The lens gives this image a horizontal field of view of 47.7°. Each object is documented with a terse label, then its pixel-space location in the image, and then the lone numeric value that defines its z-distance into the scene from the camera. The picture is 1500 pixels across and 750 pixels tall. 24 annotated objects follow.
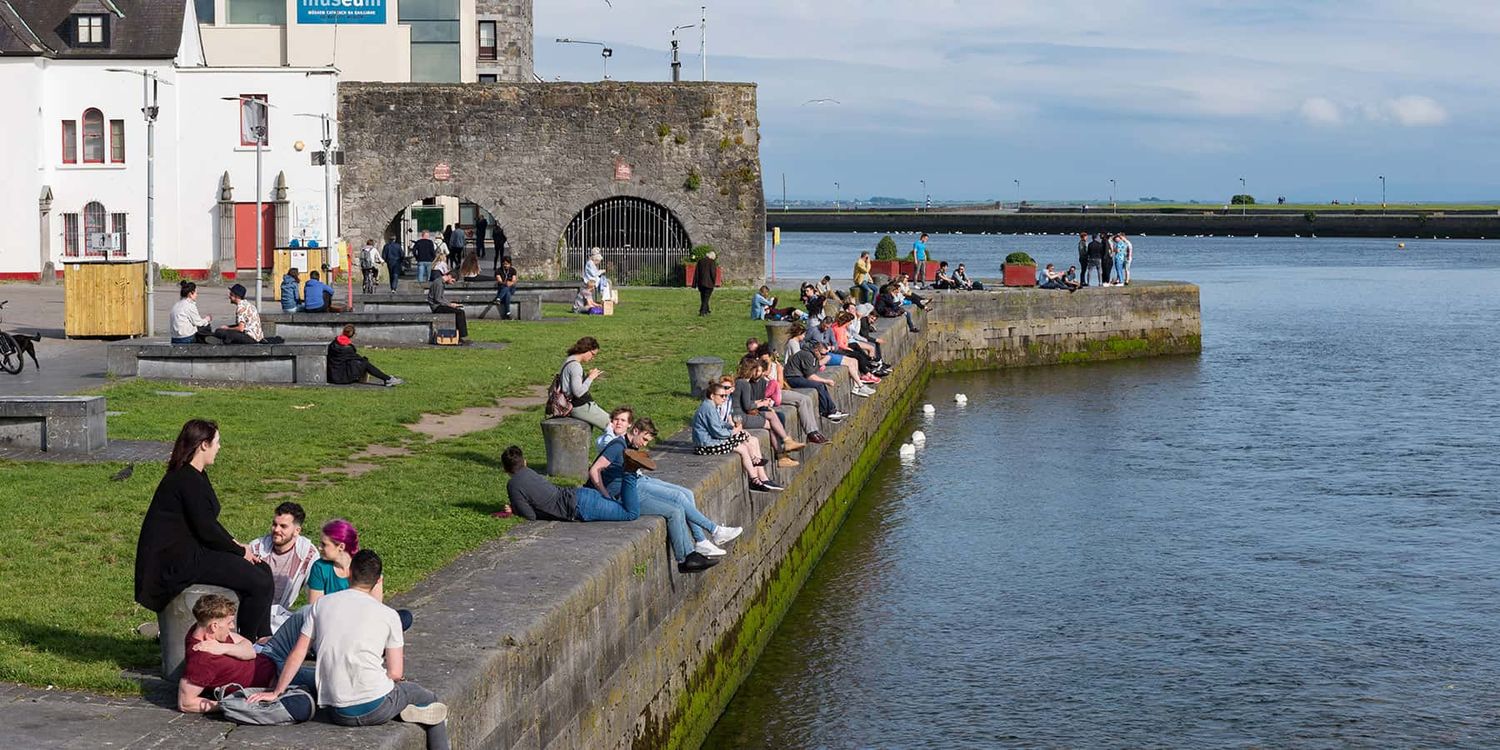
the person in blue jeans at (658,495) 13.16
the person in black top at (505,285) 34.47
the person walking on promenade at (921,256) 47.88
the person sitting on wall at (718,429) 16.20
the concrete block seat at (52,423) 16.16
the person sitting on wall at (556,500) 12.91
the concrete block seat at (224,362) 22.56
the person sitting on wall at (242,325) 23.53
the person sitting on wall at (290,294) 30.55
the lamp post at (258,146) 31.42
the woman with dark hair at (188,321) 23.17
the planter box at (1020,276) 47.53
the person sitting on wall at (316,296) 30.23
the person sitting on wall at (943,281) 45.97
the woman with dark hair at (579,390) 18.03
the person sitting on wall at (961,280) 45.81
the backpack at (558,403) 17.93
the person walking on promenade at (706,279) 36.25
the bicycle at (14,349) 22.75
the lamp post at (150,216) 27.56
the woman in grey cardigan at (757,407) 18.45
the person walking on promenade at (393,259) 39.91
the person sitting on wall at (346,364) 22.78
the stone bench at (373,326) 28.77
